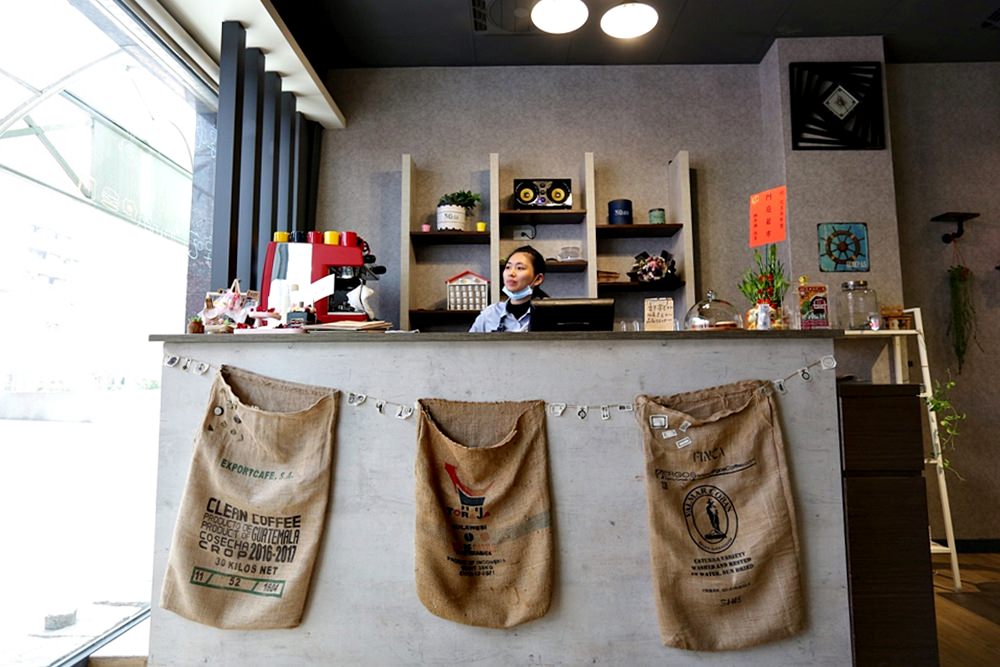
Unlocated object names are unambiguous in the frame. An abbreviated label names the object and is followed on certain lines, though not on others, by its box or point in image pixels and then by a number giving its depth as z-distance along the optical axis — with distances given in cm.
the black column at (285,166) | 356
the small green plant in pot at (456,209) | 388
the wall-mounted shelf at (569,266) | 384
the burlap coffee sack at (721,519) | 179
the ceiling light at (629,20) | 304
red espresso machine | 285
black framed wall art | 390
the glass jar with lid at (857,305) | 366
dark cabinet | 187
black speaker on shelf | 392
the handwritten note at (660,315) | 222
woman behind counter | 318
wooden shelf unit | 383
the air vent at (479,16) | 354
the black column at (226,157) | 290
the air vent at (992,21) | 365
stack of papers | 207
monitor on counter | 200
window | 208
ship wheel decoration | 379
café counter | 182
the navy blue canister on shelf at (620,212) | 389
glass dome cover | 237
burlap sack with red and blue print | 180
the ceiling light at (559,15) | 299
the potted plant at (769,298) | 214
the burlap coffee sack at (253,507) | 182
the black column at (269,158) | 335
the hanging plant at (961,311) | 394
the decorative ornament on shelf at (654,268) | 382
